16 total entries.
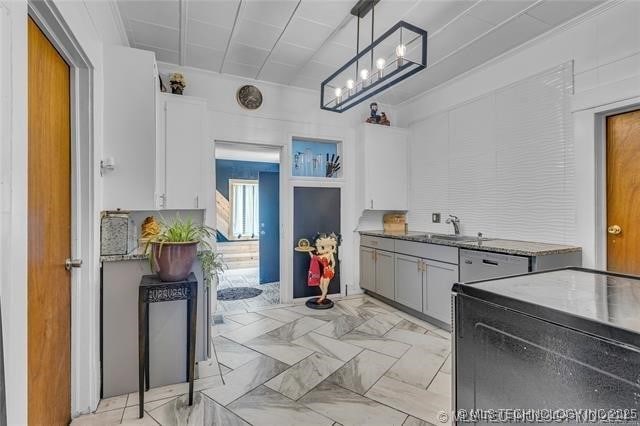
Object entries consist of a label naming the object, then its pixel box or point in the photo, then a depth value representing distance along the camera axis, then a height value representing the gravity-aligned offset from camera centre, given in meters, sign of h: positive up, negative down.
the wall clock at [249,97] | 3.84 +1.43
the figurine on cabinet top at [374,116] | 4.42 +1.35
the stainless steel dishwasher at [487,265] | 2.58 -0.47
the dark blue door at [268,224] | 5.16 -0.18
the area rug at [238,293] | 4.47 -1.19
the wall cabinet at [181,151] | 3.14 +0.64
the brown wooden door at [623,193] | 2.42 +0.14
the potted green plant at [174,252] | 2.01 -0.25
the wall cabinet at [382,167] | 4.31 +0.63
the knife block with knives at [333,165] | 4.45 +0.67
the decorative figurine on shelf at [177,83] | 3.33 +1.38
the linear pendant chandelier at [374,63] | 2.06 +1.05
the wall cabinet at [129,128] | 2.30 +0.64
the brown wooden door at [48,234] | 1.39 -0.10
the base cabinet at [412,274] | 3.24 -0.73
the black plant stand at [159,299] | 1.94 -0.55
